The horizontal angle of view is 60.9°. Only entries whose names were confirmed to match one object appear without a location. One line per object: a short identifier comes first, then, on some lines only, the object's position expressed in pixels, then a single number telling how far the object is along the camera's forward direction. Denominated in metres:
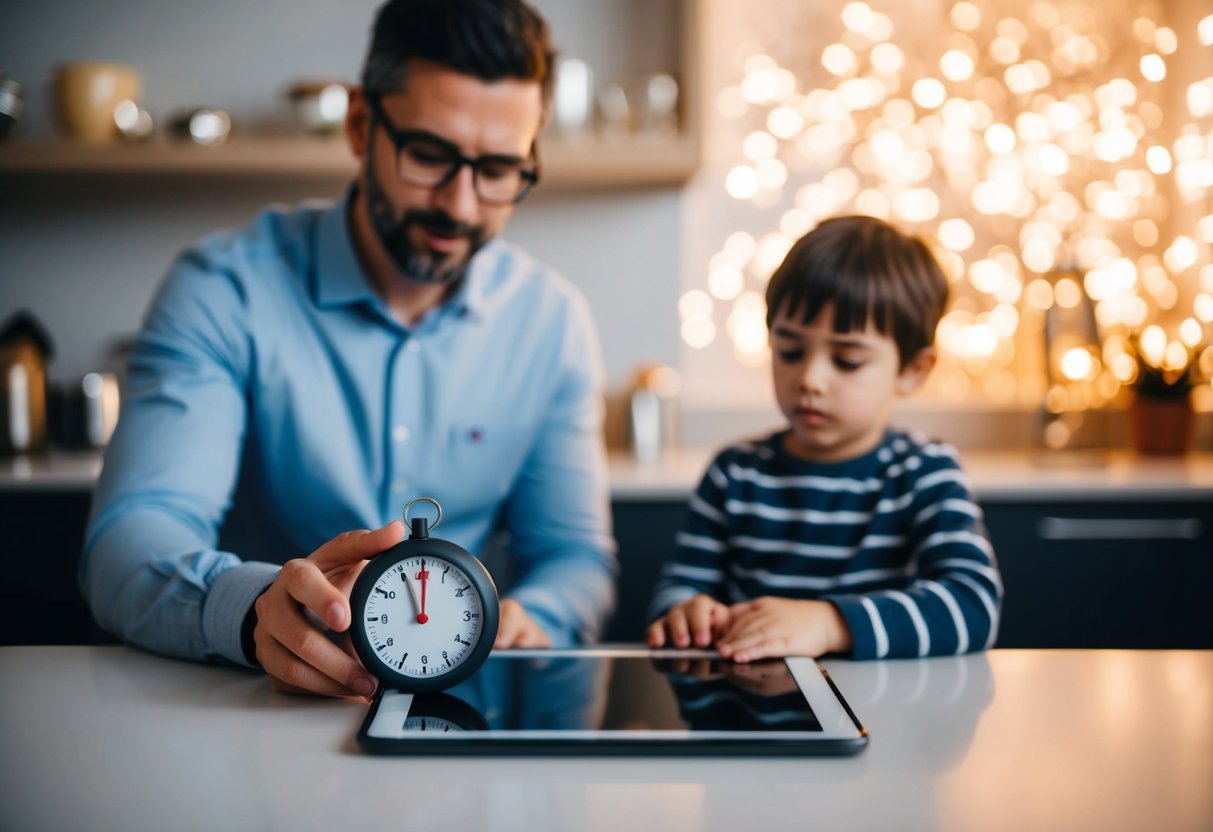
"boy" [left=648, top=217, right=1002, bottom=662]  1.30
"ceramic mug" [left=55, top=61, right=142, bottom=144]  2.52
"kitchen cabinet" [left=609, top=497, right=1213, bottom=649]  2.17
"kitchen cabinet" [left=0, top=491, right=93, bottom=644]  2.18
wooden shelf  2.48
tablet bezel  0.72
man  1.37
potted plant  2.57
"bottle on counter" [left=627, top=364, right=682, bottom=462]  2.61
